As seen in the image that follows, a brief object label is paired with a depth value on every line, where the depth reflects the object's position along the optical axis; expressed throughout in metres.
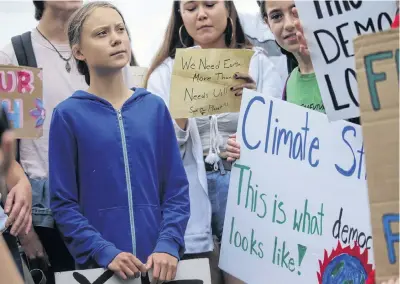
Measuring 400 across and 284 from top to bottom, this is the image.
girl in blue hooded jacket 4.46
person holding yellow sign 5.15
